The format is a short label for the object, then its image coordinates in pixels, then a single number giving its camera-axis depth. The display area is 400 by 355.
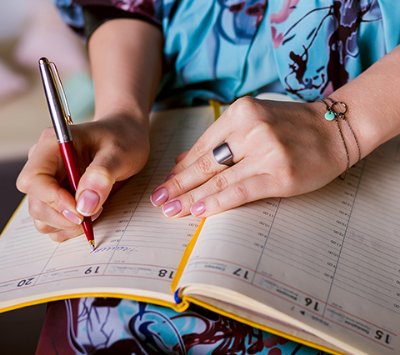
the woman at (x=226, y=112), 0.54
